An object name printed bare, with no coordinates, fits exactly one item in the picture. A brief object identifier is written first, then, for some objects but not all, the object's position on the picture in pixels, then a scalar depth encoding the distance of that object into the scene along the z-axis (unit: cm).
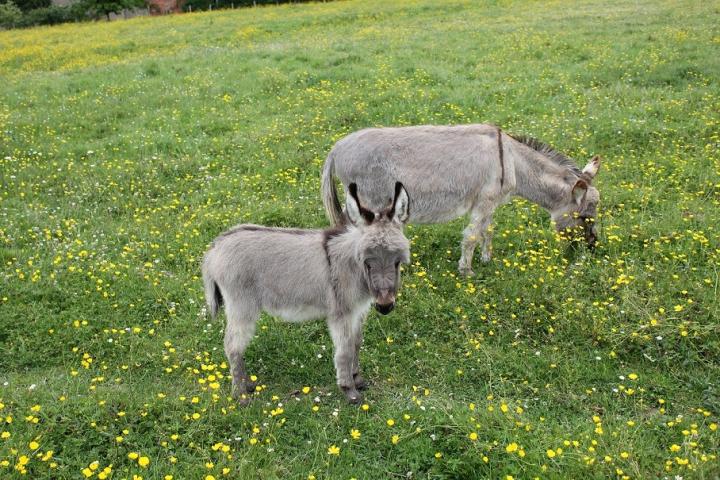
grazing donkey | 719
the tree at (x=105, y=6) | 4684
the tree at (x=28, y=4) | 5228
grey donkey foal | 507
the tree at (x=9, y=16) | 4472
